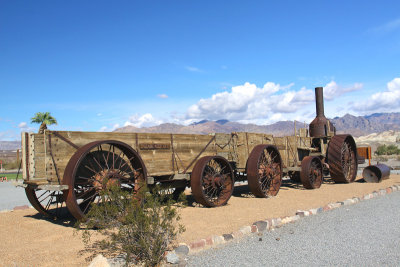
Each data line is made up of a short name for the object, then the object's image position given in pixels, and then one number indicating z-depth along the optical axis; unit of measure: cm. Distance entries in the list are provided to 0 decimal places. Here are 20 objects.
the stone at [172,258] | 470
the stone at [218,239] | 561
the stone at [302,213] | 770
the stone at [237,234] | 599
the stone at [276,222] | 687
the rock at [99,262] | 431
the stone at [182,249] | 505
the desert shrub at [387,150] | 4141
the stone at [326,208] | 849
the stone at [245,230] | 618
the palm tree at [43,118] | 2994
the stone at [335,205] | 878
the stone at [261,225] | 653
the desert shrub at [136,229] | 472
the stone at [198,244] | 527
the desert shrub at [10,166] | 3885
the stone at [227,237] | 579
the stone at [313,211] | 797
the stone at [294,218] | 731
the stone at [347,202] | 920
